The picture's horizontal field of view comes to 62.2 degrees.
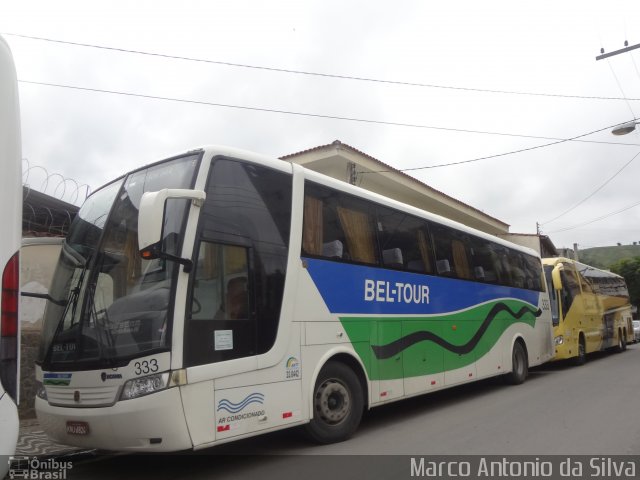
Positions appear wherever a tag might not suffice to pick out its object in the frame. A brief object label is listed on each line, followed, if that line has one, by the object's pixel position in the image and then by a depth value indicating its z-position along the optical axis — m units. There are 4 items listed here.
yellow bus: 15.25
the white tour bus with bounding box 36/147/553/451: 4.76
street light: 12.95
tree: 48.16
